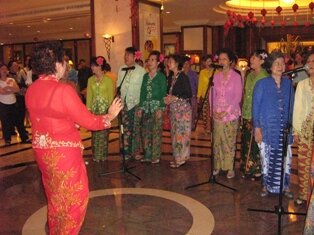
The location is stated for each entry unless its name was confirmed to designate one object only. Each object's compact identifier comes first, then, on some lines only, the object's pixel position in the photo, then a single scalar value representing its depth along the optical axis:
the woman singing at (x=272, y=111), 3.91
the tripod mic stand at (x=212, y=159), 4.51
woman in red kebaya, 2.29
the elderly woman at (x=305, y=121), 3.61
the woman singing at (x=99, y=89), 5.54
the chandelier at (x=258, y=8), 12.20
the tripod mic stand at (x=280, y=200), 3.25
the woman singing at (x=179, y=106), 5.15
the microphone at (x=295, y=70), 3.05
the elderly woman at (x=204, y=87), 8.03
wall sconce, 8.97
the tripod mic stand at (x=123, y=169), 5.12
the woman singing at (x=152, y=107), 5.32
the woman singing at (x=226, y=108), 4.58
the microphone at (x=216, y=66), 4.24
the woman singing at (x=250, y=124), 4.50
